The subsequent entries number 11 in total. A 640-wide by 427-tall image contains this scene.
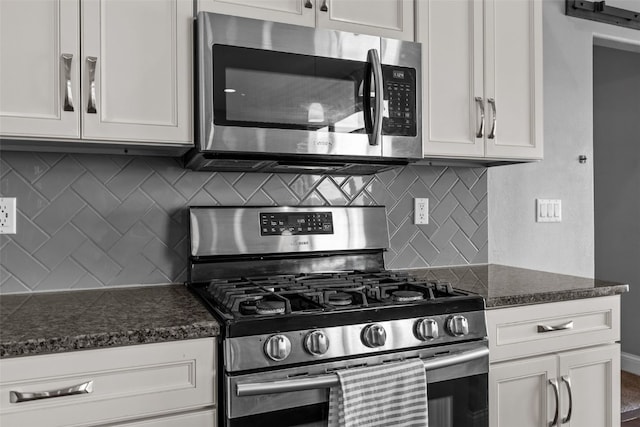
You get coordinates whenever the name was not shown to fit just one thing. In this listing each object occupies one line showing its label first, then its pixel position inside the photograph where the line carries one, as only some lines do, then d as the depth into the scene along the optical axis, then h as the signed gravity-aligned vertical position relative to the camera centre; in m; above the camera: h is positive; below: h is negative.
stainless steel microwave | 1.65 +0.39
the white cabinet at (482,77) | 2.01 +0.54
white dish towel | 1.39 -0.50
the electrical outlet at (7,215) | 1.73 +0.00
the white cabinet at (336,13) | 1.73 +0.69
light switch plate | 2.64 +0.01
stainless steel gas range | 1.34 -0.28
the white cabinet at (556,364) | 1.74 -0.53
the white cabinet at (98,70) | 1.48 +0.43
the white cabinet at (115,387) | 1.19 -0.41
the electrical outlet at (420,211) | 2.34 +0.00
